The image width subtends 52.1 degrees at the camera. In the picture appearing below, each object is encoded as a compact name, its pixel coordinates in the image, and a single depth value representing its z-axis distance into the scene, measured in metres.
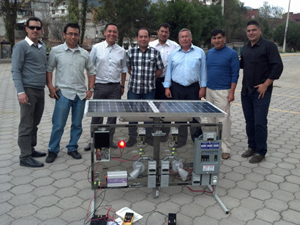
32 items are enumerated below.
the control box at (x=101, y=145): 3.27
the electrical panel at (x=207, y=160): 3.43
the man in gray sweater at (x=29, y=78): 4.05
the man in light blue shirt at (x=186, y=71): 4.69
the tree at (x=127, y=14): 25.38
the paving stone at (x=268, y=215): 3.26
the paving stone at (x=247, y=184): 4.00
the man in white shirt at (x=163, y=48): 5.22
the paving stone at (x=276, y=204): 3.48
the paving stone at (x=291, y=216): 3.24
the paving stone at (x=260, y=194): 3.74
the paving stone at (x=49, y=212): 3.21
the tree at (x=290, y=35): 48.35
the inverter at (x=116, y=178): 3.43
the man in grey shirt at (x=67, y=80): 4.43
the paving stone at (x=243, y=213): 3.28
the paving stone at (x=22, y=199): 3.46
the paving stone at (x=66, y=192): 3.69
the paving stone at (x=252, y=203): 3.50
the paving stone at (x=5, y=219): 3.08
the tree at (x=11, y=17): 26.16
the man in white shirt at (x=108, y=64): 4.89
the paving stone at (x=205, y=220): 3.19
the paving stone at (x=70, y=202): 3.44
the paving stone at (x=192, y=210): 3.36
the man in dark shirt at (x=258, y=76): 4.39
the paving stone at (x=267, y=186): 3.97
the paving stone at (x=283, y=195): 3.71
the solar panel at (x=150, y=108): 3.29
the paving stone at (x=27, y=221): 3.09
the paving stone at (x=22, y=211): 3.22
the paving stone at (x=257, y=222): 3.18
